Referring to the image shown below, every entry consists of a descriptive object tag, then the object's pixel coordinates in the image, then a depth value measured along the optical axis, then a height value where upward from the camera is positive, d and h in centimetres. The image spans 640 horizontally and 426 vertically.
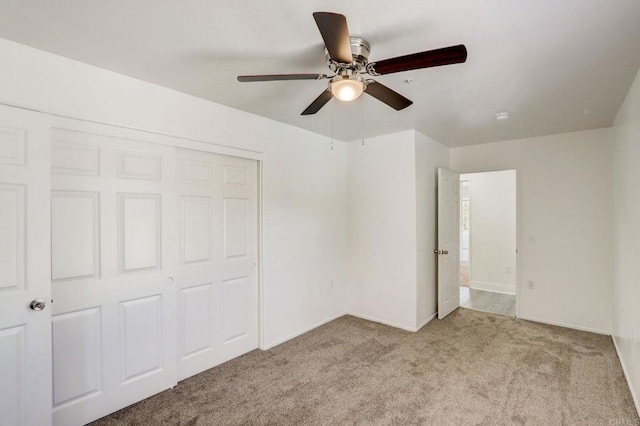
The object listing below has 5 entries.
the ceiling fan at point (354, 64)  135 +75
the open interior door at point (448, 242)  417 -43
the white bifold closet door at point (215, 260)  274 -45
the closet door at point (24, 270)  176 -33
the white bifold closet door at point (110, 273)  207 -44
